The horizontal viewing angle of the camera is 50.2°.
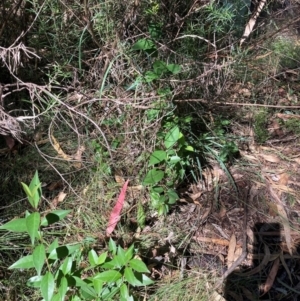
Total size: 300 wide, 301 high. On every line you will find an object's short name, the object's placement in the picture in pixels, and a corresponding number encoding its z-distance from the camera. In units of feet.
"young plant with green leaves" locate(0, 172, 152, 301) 3.67
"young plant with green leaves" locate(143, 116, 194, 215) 4.84
